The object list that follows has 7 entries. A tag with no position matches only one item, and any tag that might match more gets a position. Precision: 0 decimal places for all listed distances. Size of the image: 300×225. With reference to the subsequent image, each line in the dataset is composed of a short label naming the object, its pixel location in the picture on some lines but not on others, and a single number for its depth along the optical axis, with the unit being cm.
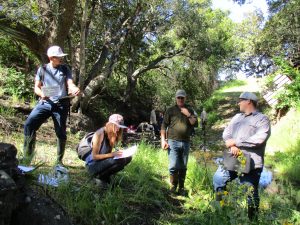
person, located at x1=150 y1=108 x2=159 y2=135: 1298
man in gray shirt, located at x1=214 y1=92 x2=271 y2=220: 371
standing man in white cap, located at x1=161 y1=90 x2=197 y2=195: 490
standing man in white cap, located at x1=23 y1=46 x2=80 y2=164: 423
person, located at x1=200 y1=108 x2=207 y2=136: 1372
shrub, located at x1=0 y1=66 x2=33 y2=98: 929
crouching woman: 387
